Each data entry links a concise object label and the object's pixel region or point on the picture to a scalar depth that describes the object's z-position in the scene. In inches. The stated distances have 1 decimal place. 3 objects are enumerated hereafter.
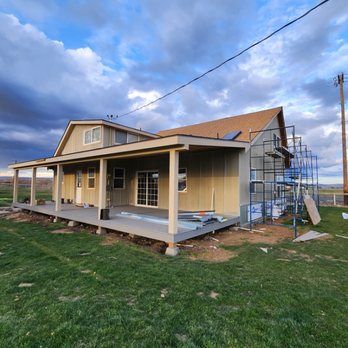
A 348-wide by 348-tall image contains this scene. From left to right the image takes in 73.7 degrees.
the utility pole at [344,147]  688.4
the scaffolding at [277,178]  418.6
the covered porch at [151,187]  254.6
